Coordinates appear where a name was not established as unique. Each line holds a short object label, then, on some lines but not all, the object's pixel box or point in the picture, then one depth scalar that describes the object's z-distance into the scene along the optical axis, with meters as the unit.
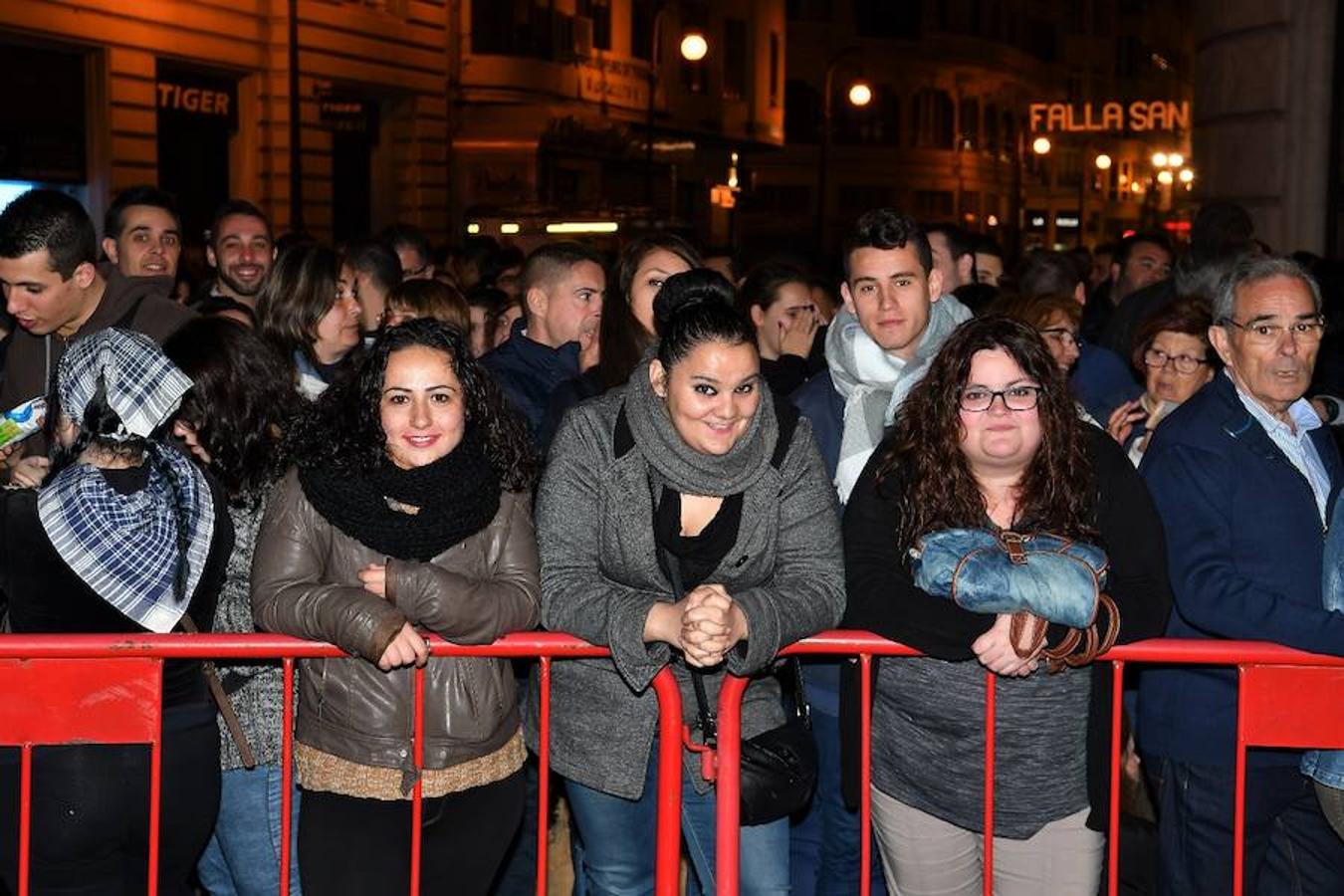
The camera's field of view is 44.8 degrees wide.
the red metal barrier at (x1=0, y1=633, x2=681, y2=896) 4.03
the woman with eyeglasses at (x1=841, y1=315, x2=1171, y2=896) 4.27
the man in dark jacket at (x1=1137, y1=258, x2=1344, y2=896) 4.51
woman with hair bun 4.22
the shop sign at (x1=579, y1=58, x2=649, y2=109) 35.53
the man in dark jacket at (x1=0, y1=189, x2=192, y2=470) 5.88
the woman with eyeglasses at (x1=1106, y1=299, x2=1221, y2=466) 6.21
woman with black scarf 4.06
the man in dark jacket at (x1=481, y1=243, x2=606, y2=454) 6.61
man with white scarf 5.21
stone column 12.52
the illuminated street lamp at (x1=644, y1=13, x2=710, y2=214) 30.20
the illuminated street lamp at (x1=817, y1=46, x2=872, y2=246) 37.28
